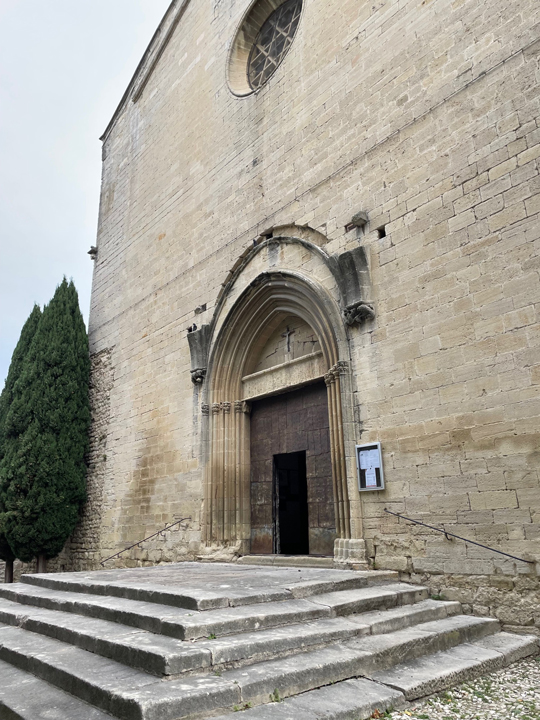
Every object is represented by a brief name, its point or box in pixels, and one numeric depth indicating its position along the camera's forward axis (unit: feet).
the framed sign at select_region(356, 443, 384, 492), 16.33
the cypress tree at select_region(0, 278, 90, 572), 29.40
